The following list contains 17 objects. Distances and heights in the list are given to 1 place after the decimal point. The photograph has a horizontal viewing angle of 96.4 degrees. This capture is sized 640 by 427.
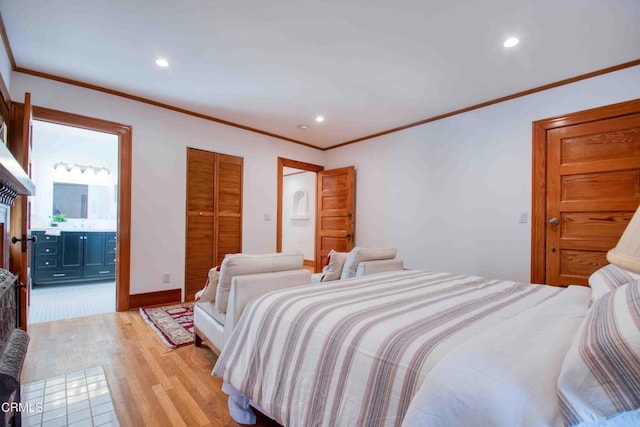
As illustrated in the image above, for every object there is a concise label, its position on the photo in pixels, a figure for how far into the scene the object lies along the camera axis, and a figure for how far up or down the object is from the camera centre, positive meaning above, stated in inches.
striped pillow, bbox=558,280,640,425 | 22.0 -12.8
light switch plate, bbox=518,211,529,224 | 119.8 -0.1
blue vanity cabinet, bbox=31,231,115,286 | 170.9 -28.2
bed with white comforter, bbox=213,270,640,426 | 27.3 -17.3
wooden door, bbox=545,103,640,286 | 100.0 +9.7
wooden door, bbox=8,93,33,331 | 74.3 -4.8
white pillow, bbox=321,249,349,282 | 103.5 -19.3
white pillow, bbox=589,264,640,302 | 44.4 -10.8
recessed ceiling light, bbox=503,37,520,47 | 86.5 +53.7
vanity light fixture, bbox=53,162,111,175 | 198.7 +32.3
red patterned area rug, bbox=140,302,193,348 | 98.3 -43.5
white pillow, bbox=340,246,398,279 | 101.3 -15.5
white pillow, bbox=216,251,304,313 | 70.4 -13.6
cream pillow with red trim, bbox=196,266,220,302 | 79.0 -20.5
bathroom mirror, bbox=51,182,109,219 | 200.1 +8.9
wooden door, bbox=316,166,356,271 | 187.9 +2.7
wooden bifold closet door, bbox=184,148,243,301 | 148.9 +0.9
